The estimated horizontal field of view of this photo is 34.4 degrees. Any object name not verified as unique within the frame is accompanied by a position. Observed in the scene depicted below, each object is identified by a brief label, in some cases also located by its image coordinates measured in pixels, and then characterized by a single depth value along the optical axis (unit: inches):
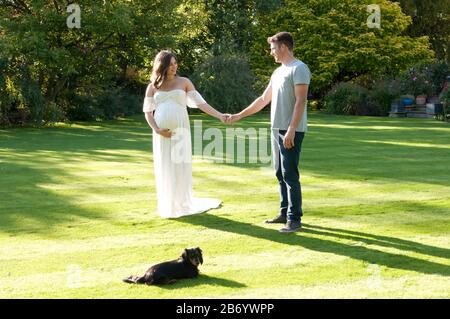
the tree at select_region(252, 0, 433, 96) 1784.0
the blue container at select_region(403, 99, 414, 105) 1401.3
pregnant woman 374.5
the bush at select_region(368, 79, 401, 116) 1441.9
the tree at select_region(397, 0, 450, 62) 1943.9
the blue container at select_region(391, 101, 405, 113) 1391.5
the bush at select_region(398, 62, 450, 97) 1441.9
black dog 241.6
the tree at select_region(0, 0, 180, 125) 1109.1
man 320.5
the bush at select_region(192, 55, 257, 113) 1505.9
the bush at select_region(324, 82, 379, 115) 1462.8
